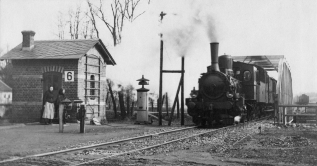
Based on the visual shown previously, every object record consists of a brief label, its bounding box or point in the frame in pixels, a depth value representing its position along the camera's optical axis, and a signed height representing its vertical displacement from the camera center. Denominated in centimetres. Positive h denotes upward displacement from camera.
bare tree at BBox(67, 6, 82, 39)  3938 +715
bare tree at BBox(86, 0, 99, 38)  3717 +712
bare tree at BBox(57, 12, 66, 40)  4156 +699
